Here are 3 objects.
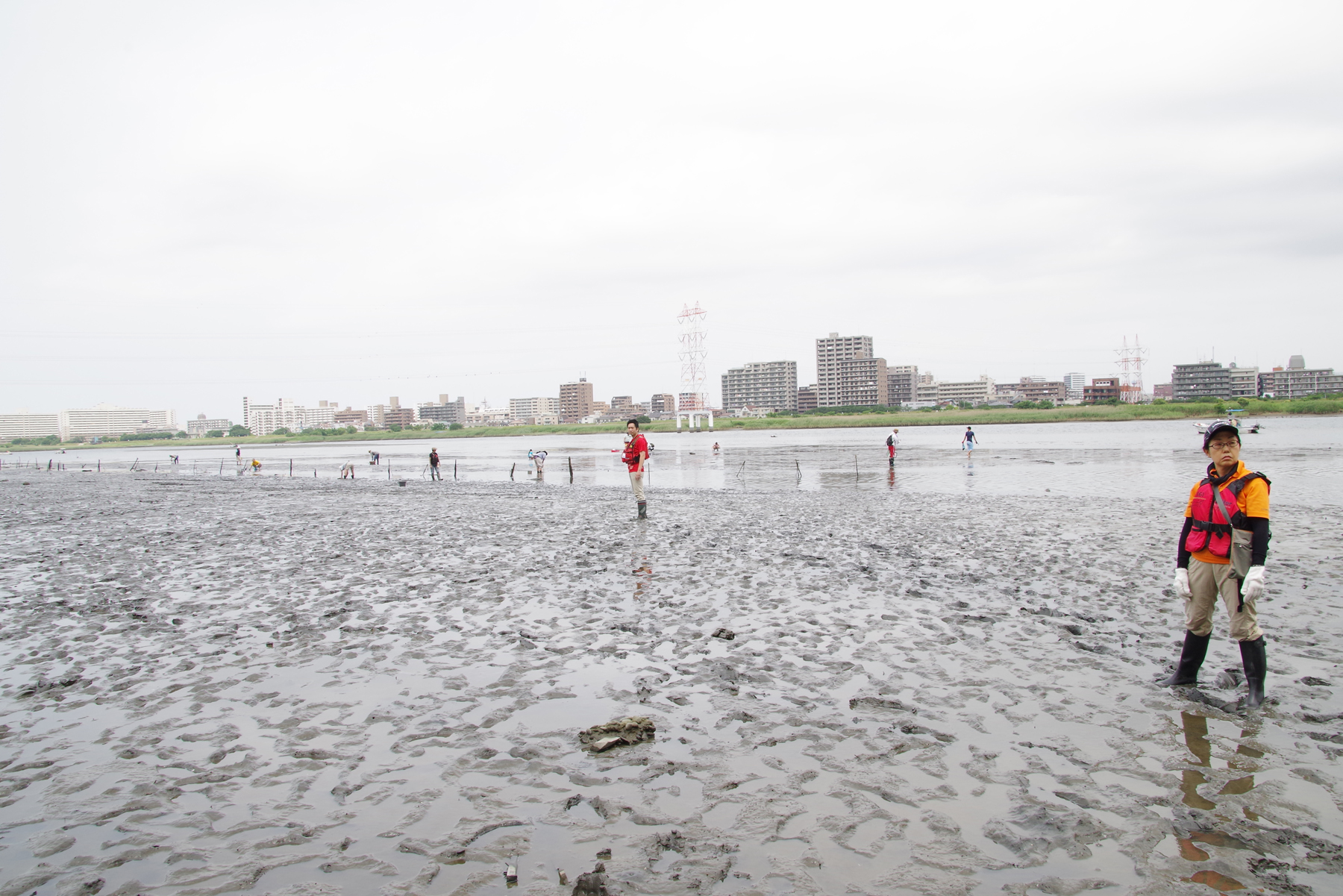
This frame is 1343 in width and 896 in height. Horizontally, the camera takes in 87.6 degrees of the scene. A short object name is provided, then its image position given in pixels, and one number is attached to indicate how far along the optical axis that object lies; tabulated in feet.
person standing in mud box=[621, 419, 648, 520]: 71.97
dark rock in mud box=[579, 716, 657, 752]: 21.18
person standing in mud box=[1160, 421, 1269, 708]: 21.71
